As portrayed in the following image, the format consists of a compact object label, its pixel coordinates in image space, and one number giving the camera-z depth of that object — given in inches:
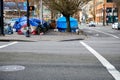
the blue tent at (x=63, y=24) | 1100.1
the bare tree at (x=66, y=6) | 982.0
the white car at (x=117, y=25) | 1514.8
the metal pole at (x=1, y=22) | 740.3
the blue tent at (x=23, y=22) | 868.1
